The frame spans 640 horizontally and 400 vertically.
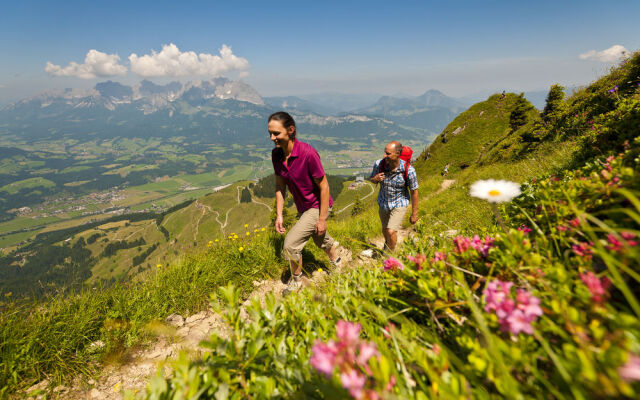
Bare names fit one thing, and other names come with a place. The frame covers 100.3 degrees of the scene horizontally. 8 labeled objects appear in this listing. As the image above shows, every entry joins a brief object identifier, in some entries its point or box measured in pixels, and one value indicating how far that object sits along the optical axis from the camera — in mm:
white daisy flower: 1727
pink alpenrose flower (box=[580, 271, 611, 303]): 1104
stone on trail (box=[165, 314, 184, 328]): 4227
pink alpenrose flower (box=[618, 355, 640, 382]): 619
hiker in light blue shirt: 5945
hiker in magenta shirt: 4828
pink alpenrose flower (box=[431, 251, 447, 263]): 2002
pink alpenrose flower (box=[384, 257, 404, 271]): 2114
